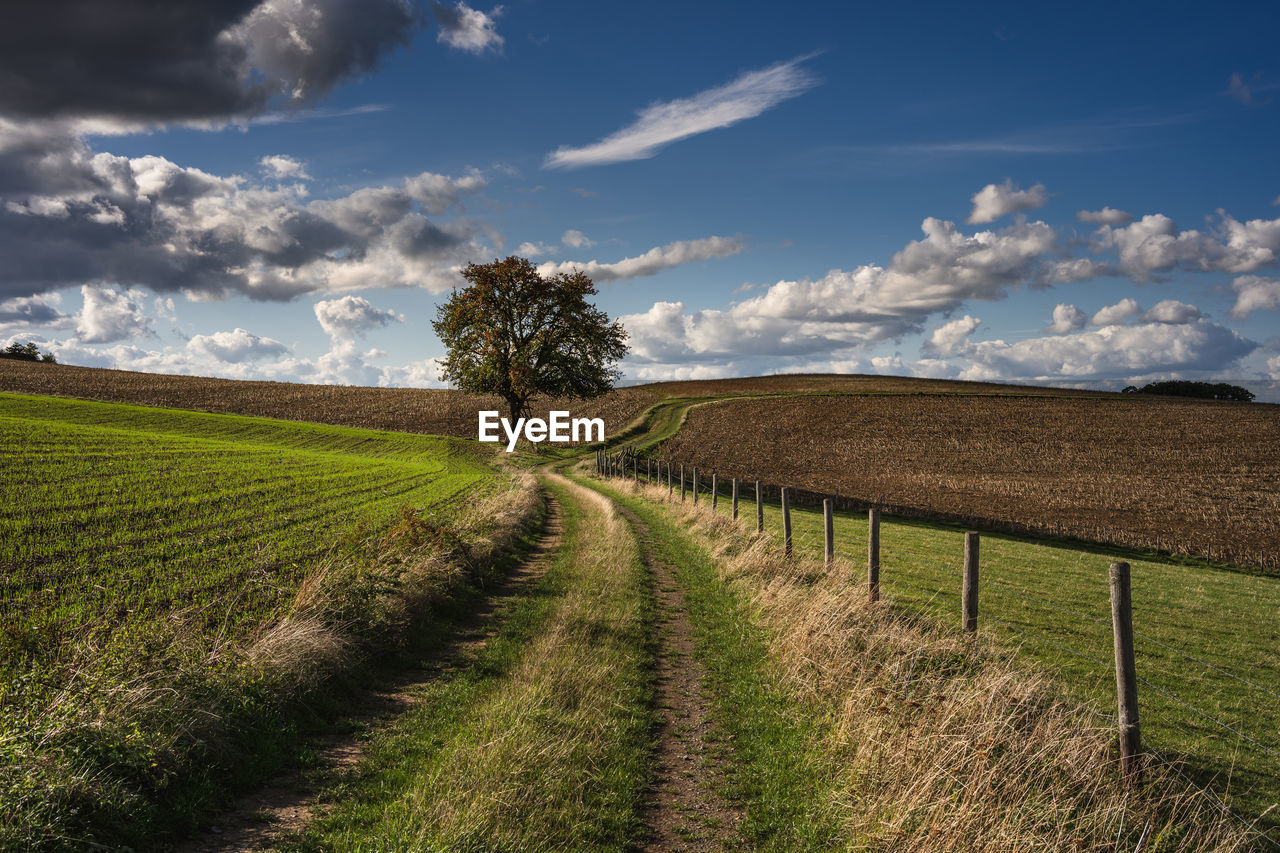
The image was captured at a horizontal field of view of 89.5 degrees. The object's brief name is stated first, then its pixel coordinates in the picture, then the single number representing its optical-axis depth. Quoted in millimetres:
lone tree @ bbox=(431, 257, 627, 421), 54562
